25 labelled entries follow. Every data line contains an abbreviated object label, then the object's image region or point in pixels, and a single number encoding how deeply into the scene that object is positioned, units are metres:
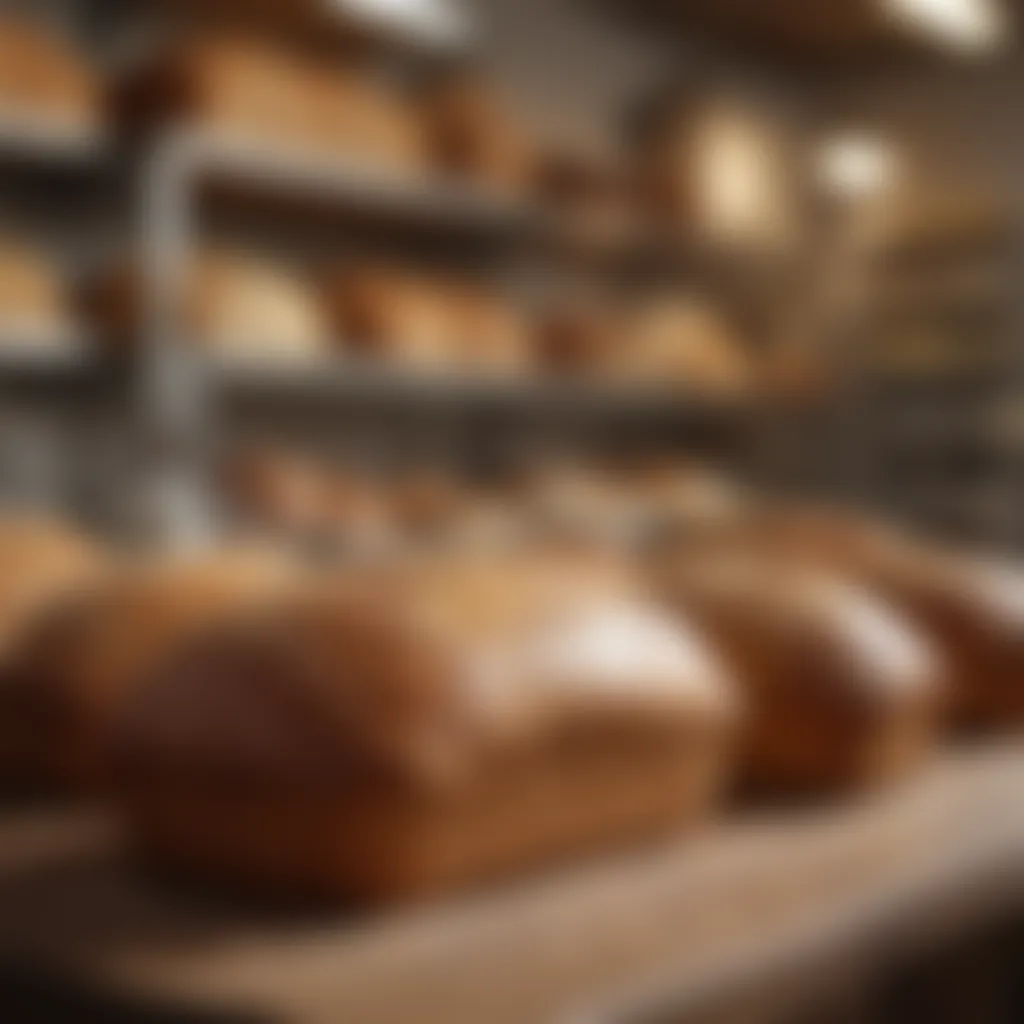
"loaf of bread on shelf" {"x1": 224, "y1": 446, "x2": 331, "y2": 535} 3.24
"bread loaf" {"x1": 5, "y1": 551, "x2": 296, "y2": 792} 0.60
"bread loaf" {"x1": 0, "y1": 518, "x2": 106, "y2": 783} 0.62
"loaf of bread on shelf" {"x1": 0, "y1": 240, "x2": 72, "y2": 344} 2.90
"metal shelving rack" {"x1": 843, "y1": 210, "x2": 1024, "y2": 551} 4.70
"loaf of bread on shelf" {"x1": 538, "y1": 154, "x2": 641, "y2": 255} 4.06
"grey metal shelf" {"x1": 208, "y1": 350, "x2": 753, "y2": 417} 3.46
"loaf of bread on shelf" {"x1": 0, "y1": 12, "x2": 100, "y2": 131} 2.92
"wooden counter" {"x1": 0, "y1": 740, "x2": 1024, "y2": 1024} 0.43
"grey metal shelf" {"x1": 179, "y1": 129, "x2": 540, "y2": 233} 3.27
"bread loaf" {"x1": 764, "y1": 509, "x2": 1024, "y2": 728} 0.78
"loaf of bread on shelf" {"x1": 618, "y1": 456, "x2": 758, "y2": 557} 4.08
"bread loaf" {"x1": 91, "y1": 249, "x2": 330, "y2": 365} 3.10
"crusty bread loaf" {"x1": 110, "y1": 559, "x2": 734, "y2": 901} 0.49
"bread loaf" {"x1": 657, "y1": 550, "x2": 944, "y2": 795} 0.66
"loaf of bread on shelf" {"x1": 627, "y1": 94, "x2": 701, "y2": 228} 4.41
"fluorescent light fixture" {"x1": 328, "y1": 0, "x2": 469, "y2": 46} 2.67
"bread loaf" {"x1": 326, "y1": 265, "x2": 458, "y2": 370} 3.55
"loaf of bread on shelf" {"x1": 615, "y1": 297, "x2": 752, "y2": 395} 4.26
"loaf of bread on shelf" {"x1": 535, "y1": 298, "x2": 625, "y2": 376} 4.07
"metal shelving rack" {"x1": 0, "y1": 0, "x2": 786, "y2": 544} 3.10
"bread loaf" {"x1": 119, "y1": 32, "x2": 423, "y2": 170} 3.21
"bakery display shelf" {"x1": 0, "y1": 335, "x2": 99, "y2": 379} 2.94
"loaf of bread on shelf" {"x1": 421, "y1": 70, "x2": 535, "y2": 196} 3.77
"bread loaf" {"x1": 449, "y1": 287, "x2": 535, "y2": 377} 3.74
